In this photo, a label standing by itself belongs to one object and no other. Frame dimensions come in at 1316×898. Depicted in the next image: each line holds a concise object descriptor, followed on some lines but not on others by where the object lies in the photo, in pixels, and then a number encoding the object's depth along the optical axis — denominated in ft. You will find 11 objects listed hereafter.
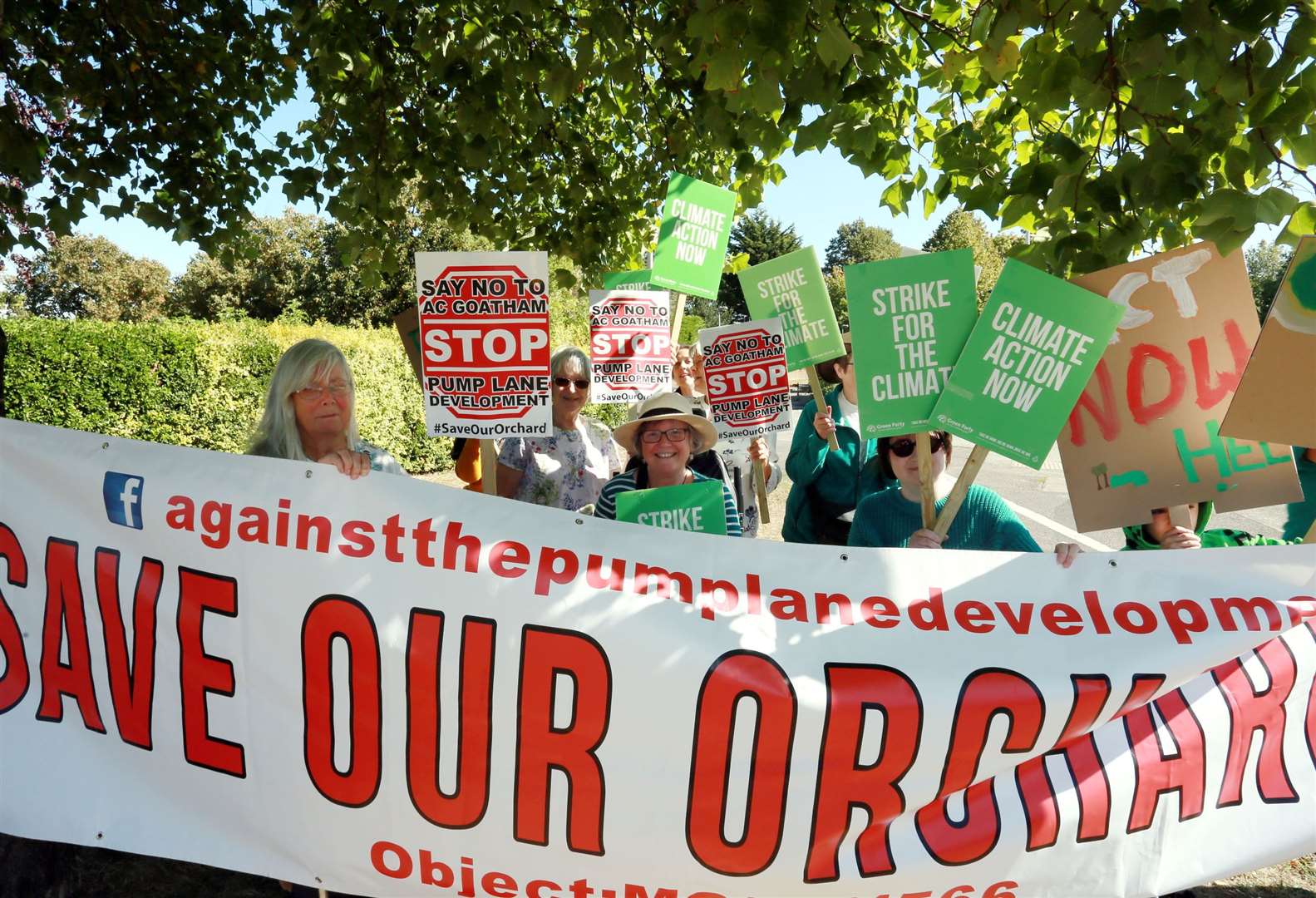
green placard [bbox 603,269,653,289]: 16.40
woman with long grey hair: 9.29
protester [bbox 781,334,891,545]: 13.48
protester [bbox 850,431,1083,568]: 9.60
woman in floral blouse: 14.17
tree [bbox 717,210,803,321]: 180.14
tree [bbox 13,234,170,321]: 140.97
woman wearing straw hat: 11.75
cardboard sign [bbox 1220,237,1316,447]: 7.96
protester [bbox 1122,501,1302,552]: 8.90
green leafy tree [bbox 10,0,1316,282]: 7.37
